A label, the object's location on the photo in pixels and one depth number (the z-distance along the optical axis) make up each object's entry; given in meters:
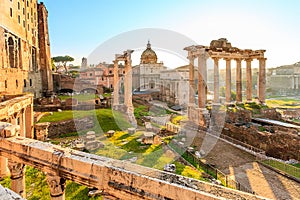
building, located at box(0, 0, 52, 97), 20.94
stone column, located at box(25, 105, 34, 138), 13.03
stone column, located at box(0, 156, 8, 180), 7.69
